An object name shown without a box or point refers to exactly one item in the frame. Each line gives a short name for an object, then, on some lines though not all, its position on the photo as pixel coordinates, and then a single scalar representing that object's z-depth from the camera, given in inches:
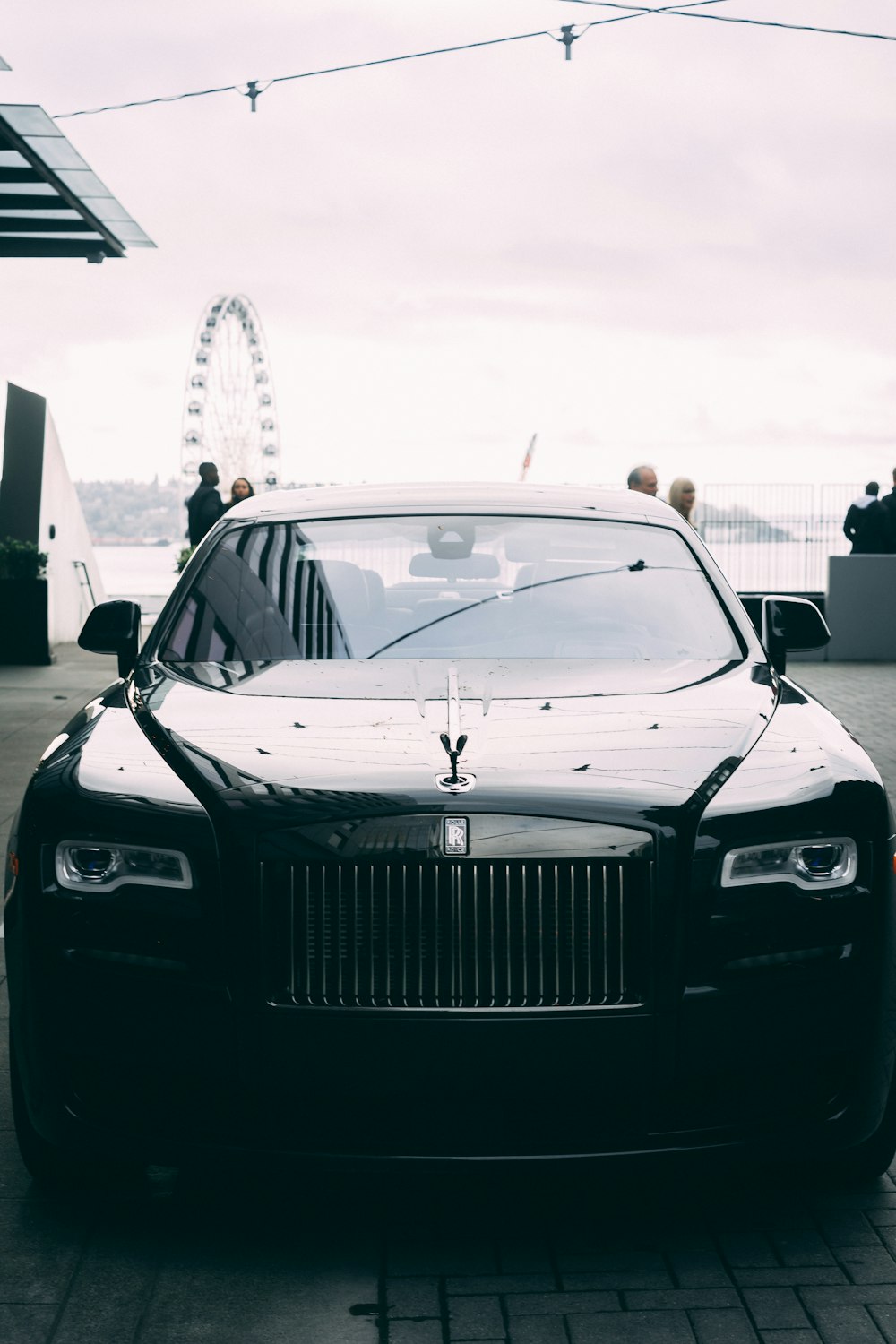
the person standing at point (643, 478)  503.2
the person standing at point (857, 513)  771.4
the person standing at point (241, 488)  687.7
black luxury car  111.8
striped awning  401.1
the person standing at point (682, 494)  552.4
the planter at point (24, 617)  613.6
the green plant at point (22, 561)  622.8
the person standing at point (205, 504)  681.6
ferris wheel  1518.2
